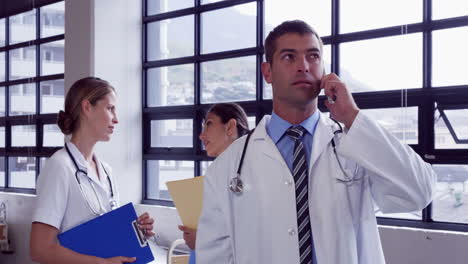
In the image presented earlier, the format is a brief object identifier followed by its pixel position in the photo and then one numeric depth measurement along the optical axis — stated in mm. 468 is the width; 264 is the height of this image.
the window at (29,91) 4754
